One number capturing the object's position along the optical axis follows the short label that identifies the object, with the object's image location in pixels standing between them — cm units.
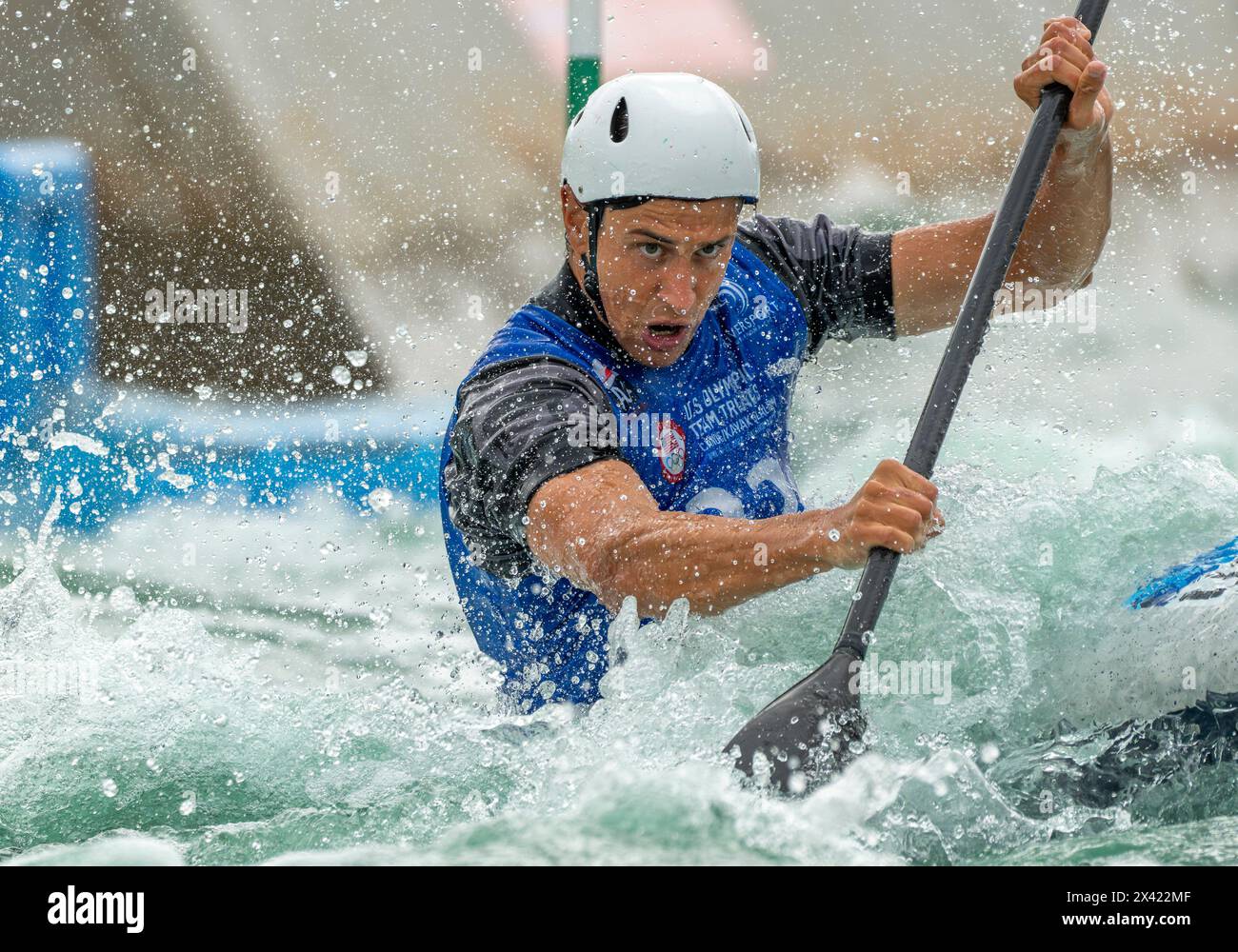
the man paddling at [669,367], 404
